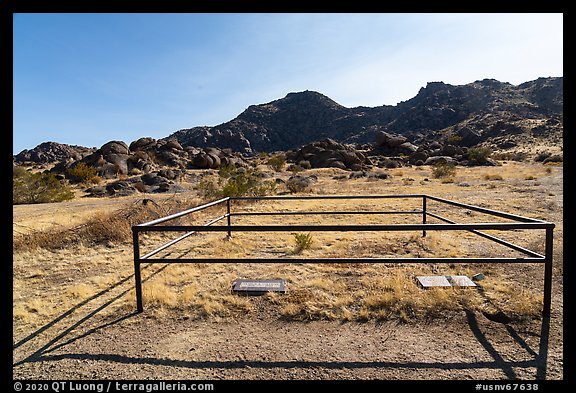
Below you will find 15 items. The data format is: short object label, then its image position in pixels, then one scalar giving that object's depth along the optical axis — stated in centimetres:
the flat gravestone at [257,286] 424
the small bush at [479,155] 4334
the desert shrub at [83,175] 2803
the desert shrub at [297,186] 2027
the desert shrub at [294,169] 3706
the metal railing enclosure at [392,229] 333
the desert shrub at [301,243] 658
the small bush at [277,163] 4109
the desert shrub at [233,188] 1325
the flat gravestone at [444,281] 426
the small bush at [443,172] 2833
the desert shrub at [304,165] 4403
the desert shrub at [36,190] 1848
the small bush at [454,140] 6772
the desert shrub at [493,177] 2409
